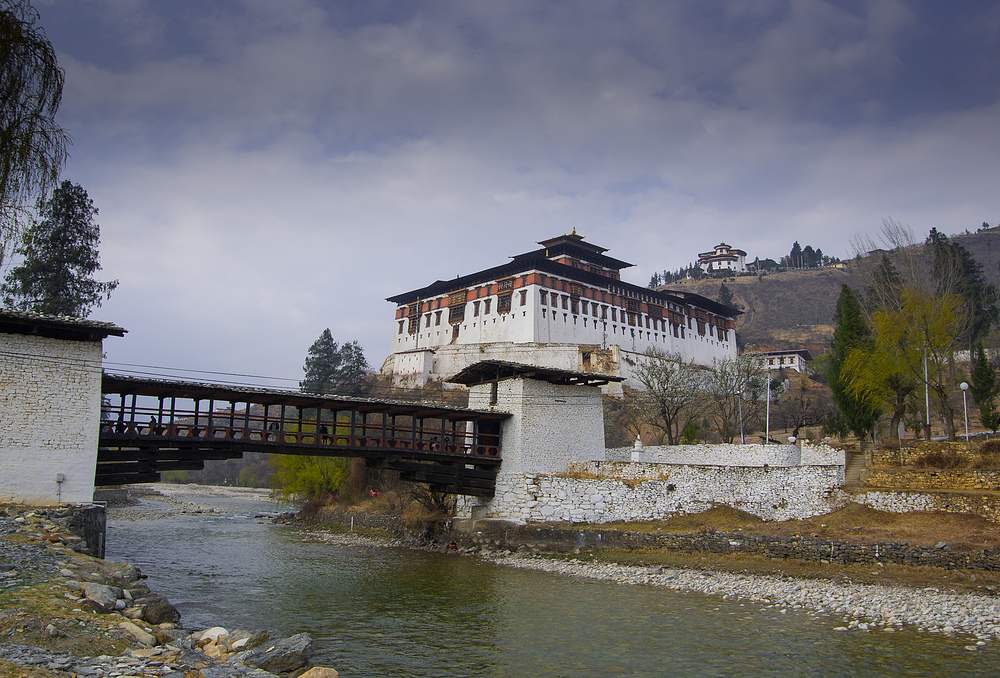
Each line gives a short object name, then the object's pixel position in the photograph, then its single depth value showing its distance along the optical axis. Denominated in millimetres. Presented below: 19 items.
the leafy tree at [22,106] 10938
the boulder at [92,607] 9922
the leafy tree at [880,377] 26875
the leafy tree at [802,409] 45156
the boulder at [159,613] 11217
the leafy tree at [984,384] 32969
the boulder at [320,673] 9484
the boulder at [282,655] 10070
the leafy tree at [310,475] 39656
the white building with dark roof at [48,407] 17031
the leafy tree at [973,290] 46222
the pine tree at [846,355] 28734
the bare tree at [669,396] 39131
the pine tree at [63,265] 34938
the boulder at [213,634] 11086
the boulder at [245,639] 10805
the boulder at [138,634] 9297
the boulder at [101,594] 10492
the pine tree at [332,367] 64500
